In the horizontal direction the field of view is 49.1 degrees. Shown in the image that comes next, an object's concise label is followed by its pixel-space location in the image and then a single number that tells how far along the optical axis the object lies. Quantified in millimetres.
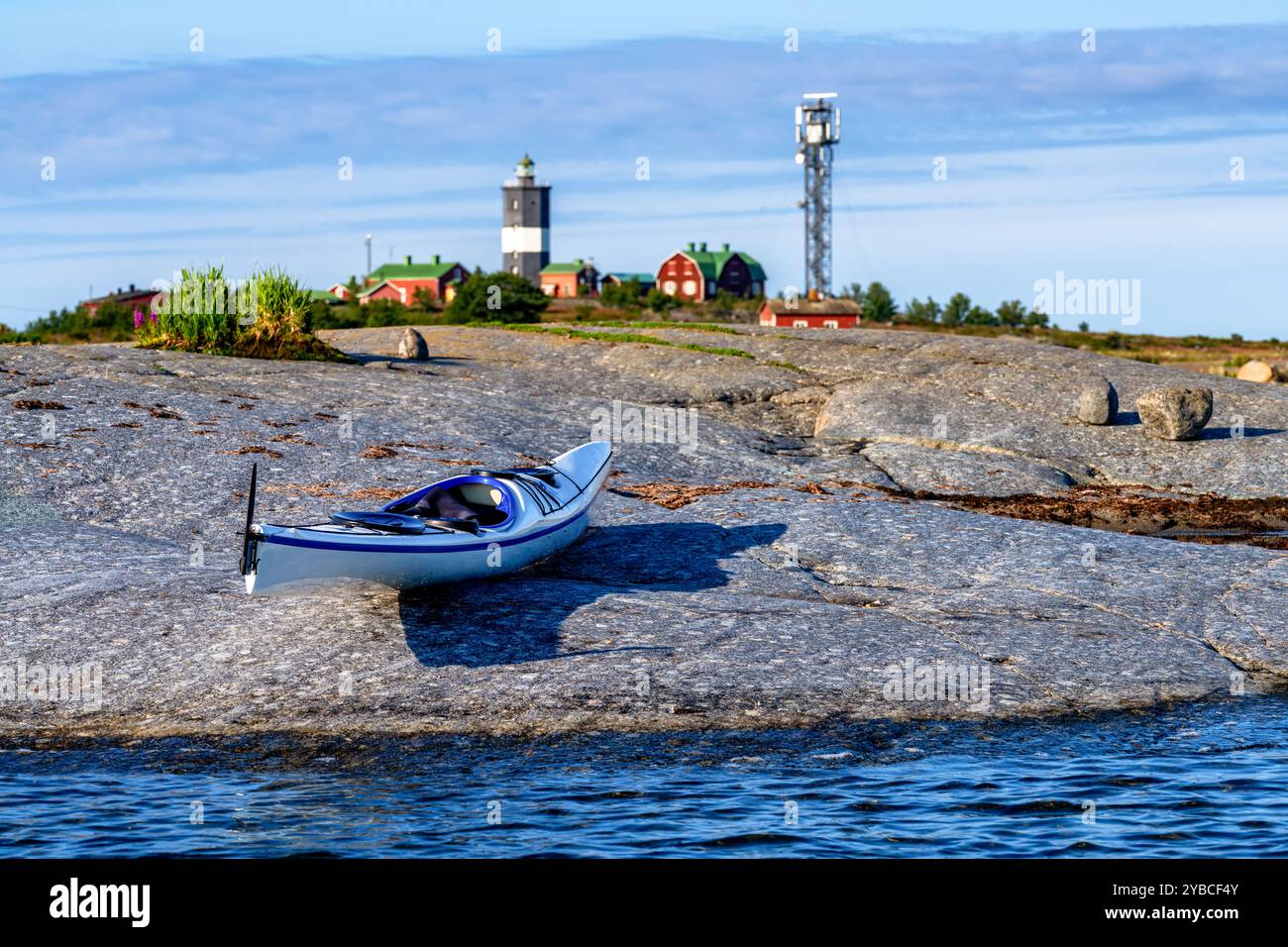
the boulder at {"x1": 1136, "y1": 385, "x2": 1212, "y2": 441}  35156
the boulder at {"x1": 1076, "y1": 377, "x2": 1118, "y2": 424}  36781
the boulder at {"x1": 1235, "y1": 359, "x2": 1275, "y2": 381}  48406
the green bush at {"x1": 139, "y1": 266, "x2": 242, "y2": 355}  37781
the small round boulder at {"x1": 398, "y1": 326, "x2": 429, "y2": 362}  41688
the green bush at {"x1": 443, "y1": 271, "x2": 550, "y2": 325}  68250
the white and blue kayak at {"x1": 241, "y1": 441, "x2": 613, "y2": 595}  15797
